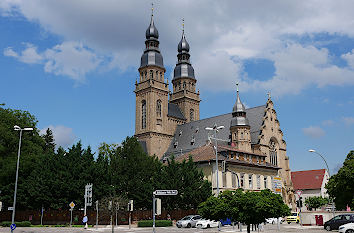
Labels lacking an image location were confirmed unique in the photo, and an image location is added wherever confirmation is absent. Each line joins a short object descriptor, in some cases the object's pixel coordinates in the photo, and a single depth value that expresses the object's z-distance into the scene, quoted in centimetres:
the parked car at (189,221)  4097
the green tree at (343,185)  3703
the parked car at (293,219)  5116
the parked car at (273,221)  5006
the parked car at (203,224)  3942
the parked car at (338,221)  3331
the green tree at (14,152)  4791
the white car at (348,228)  2848
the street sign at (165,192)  2101
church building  5857
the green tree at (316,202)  8219
